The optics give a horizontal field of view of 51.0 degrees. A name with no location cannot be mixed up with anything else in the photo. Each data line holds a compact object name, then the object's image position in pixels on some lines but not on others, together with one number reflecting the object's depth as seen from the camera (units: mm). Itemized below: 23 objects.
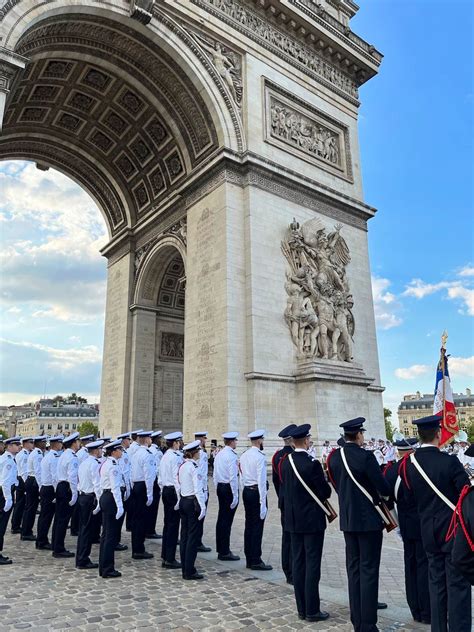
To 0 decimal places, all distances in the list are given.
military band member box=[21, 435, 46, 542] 8680
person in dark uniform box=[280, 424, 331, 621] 4707
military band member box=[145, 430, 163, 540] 7840
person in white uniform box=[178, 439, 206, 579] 6055
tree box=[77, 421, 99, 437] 83188
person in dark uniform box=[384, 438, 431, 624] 4629
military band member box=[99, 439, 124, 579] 6176
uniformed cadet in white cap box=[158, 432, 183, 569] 6682
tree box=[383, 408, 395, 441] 80531
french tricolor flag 11281
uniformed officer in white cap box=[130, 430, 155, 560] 7482
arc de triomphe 15945
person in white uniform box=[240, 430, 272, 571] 6352
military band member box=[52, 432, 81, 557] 7352
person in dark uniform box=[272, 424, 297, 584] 5859
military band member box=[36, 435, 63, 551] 7898
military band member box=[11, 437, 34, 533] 9148
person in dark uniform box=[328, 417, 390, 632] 4242
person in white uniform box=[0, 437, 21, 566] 7254
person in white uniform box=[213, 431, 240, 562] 7047
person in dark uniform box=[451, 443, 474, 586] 2928
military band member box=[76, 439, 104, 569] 6645
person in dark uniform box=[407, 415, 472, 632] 3832
